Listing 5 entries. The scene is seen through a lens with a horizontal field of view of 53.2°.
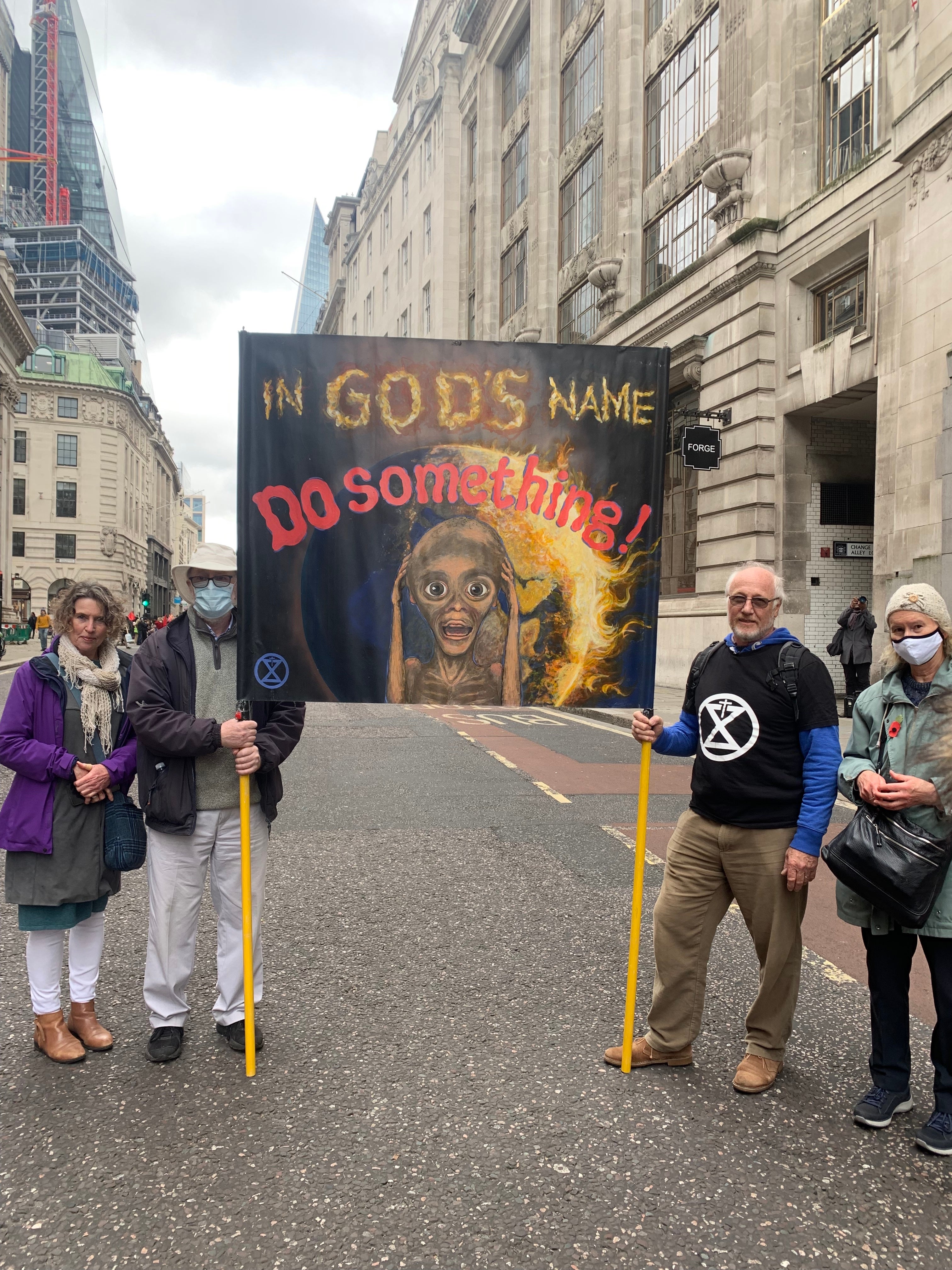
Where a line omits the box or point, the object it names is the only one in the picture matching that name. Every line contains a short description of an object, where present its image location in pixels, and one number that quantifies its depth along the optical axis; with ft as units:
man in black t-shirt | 11.74
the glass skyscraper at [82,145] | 524.93
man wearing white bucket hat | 12.34
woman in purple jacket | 12.39
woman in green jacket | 10.69
